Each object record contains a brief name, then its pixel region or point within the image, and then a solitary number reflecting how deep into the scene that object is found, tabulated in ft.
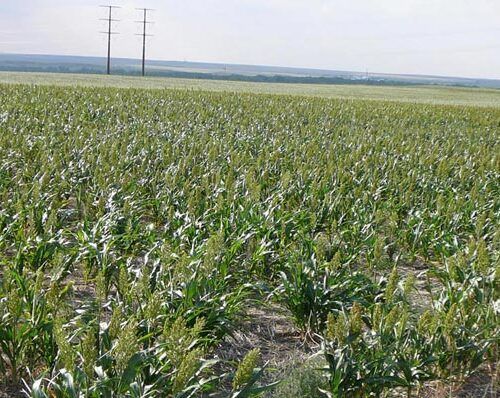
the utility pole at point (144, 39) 302.35
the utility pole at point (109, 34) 304.85
